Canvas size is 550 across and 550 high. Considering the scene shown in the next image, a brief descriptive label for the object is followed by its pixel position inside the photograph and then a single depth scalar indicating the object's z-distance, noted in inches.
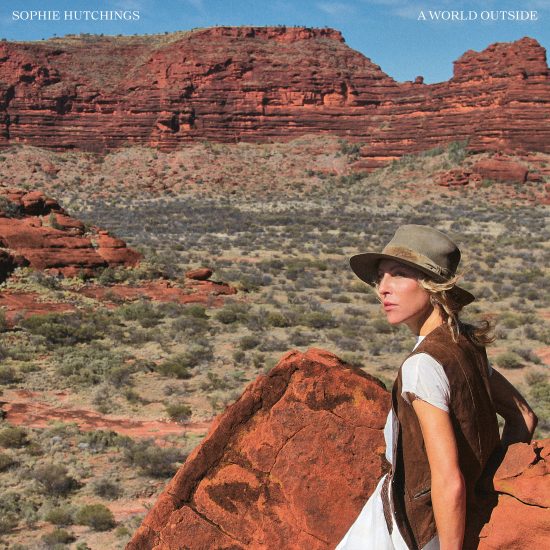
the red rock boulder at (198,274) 754.8
